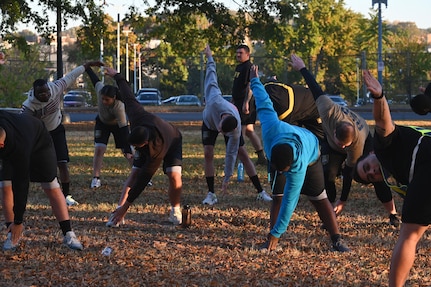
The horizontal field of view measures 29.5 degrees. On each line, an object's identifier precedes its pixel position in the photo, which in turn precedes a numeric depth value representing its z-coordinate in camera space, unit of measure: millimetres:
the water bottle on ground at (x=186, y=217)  9109
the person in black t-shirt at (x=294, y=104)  10148
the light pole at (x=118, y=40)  47788
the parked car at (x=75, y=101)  53128
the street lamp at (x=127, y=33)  57472
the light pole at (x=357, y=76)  62025
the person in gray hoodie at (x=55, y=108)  10073
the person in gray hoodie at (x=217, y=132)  10234
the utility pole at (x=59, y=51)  28422
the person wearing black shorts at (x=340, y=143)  8109
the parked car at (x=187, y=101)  57875
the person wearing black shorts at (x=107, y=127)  11742
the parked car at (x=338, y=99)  46356
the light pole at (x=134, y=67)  64250
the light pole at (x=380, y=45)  37969
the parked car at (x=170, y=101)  60575
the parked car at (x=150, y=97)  55656
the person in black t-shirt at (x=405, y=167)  5633
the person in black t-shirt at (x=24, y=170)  7223
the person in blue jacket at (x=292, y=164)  7246
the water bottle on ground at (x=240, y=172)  13155
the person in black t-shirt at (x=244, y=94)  11805
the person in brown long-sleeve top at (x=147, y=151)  8516
